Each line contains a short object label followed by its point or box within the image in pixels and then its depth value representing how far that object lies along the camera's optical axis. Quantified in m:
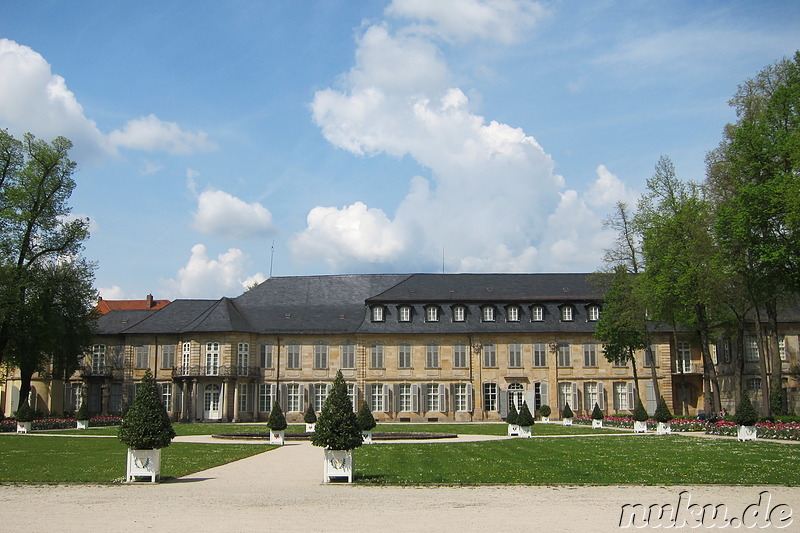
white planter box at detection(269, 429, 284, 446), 29.90
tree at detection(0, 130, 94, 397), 40.53
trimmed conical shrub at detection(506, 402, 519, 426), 32.25
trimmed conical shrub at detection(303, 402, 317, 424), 35.44
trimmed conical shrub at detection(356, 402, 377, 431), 28.47
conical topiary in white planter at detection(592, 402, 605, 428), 39.59
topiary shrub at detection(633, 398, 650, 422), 36.05
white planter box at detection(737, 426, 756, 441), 28.48
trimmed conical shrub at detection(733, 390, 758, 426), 28.42
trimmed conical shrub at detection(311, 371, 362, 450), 16.38
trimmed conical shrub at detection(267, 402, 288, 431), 29.73
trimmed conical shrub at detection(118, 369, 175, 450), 16.28
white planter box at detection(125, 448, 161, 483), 16.47
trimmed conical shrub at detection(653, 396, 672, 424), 34.97
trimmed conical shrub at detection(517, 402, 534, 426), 31.23
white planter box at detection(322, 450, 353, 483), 16.53
